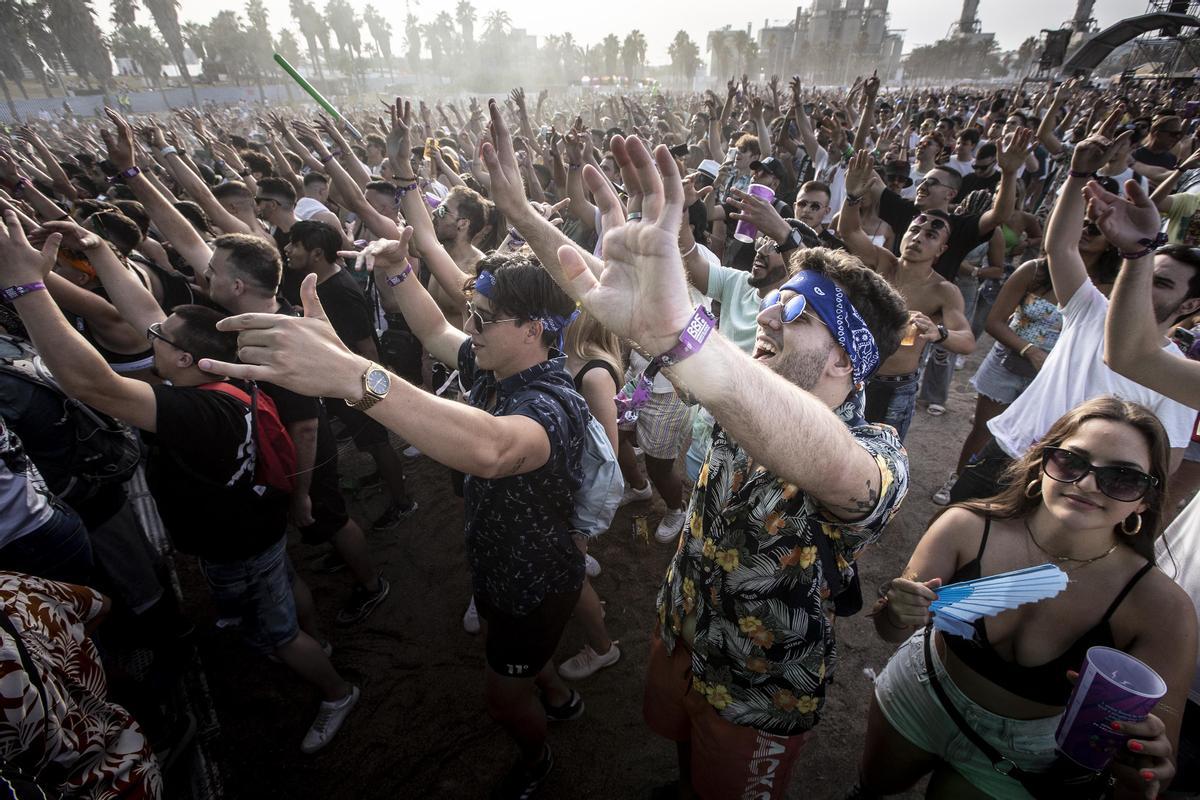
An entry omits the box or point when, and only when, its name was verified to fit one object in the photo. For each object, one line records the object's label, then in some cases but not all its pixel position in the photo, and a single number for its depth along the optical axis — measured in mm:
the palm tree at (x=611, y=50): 87938
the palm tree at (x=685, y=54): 81125
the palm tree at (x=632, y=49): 83188
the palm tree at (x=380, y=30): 93625
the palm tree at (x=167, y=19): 55500
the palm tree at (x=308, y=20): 73444
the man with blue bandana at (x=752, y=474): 1222
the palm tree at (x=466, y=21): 93875
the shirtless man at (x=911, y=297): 3875
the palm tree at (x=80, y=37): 45688
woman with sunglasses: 1694
